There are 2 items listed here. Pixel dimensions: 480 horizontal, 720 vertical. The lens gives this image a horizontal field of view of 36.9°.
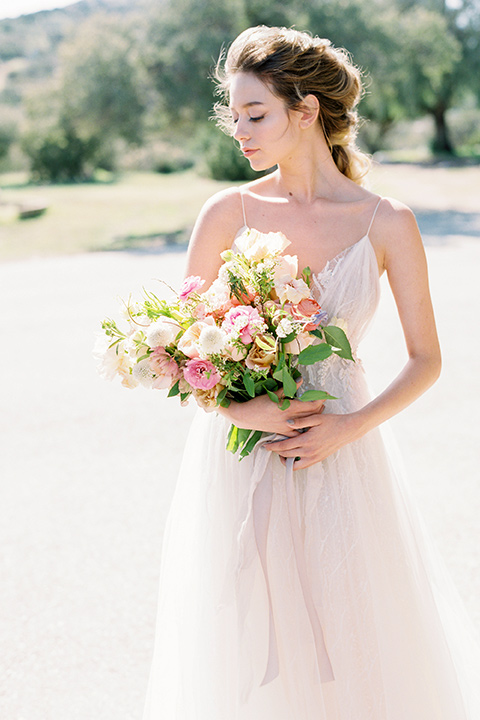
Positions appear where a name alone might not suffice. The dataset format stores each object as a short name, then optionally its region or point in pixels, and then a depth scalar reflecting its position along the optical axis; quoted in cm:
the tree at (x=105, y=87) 1894
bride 215
